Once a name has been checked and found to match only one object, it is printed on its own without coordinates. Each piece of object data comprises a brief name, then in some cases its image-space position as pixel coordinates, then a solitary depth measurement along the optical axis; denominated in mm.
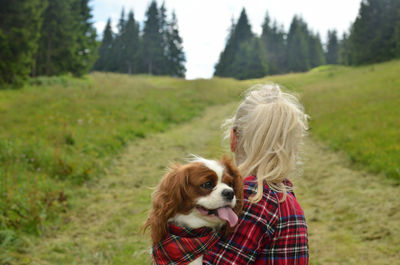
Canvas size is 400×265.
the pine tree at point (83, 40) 31266
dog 2039
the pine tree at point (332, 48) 69812
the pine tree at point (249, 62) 39562
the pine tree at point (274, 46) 47331
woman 1956
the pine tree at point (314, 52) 58753
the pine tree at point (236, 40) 41938
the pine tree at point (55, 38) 27562
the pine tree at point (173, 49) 56250
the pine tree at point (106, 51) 59184
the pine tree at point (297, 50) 51219
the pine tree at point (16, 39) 14828
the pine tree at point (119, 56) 57469
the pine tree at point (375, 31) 36531
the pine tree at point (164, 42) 56225
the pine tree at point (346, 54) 43328
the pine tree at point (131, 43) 56000
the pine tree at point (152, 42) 55906
